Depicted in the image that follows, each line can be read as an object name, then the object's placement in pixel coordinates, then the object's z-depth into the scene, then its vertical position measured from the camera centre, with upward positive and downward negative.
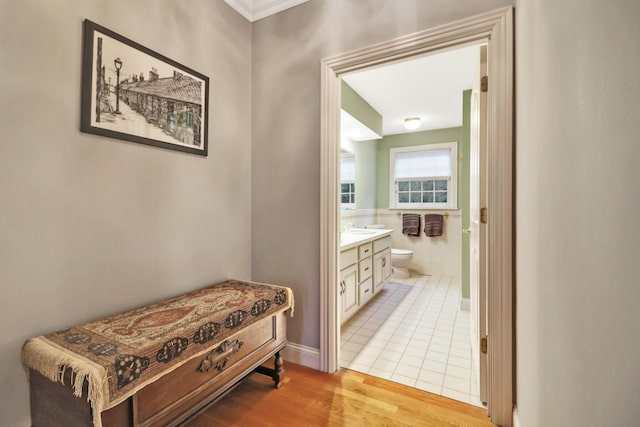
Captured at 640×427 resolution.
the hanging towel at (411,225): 4.96 -0.18
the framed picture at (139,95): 1.34 +0.65
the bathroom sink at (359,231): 3.72 -0.23
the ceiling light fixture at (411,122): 4.25 +1.39
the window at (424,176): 4.86 +0.68
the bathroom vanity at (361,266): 2.58 -0.56
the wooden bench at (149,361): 0.97 -0.58
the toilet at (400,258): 4.32 -0.67
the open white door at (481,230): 1.62 -0.09
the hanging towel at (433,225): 4.79 -0.18
